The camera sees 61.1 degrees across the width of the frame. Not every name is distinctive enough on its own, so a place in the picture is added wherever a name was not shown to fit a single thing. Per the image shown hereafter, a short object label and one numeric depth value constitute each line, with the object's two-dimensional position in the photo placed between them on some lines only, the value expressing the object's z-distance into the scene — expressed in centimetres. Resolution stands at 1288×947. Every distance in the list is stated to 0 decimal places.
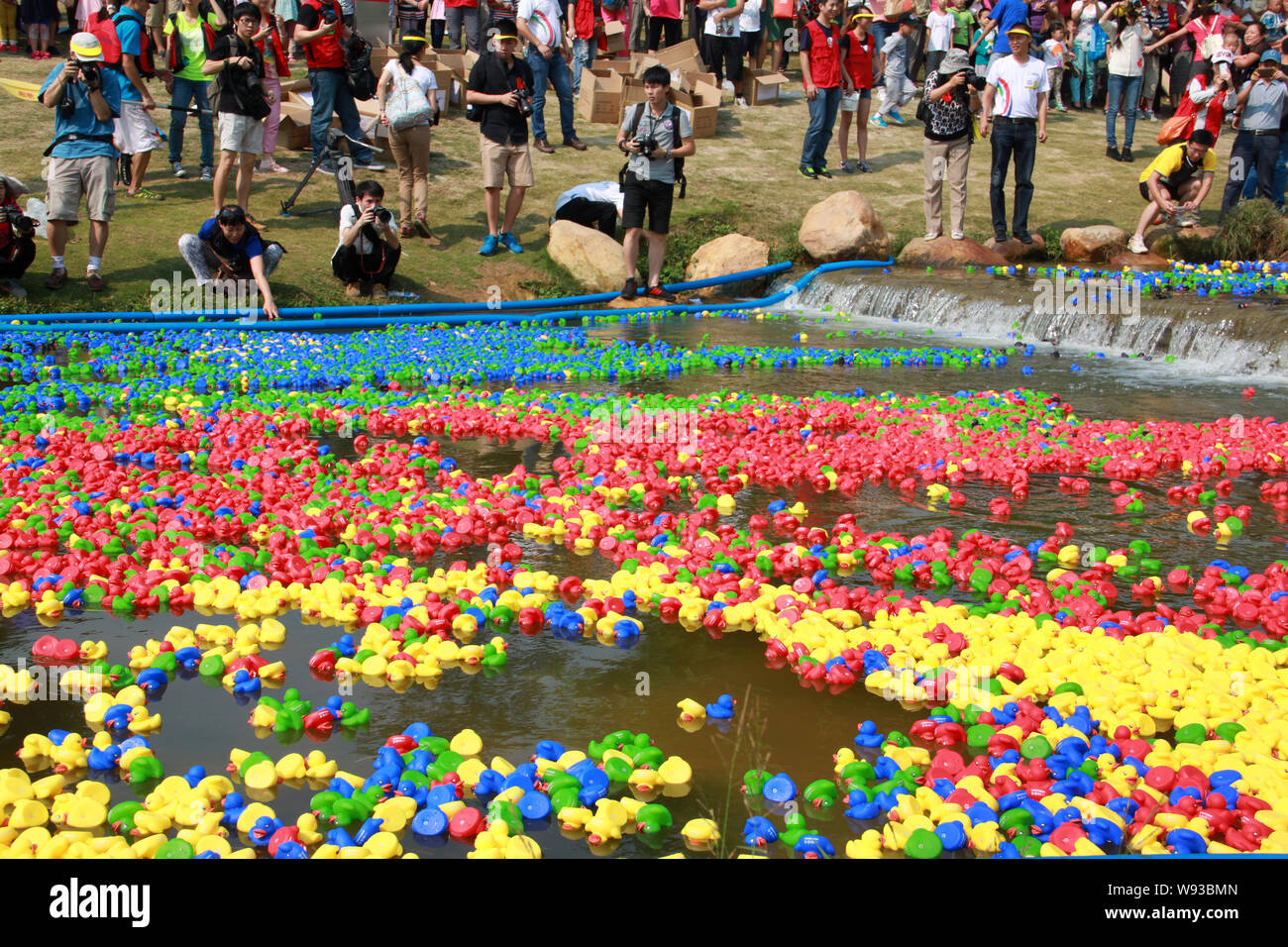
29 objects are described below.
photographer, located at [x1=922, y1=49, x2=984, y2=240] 1325
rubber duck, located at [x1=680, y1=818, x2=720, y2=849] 337
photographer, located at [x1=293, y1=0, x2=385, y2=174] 1320
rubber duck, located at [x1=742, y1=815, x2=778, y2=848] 335
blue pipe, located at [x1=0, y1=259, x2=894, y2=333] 1066
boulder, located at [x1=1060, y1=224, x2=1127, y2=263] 1490
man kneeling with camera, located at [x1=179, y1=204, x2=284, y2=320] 1059
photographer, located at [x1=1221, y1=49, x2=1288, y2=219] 1398
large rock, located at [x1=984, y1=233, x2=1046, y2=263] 1491
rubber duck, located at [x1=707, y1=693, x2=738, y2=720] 418
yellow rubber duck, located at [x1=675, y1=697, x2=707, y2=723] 416
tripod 1302
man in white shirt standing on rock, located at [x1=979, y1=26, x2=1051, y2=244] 1323
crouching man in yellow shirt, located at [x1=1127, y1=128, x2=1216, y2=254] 1427
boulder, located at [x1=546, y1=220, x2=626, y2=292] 1372
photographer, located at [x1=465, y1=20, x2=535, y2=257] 1279
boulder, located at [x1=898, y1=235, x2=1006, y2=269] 1446
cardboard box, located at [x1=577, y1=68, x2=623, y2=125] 1895
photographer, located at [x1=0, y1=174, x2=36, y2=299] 1034
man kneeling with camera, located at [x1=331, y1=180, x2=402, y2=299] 1166
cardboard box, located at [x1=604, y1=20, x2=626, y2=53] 1967
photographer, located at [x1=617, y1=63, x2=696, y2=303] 1191
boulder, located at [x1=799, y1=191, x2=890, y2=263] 1489
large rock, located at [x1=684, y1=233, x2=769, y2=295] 1472
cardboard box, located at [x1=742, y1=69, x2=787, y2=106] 2120
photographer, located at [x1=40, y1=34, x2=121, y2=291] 1042
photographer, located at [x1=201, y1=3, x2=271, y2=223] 1164
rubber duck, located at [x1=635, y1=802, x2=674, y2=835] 346
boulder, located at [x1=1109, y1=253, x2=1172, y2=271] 1448
